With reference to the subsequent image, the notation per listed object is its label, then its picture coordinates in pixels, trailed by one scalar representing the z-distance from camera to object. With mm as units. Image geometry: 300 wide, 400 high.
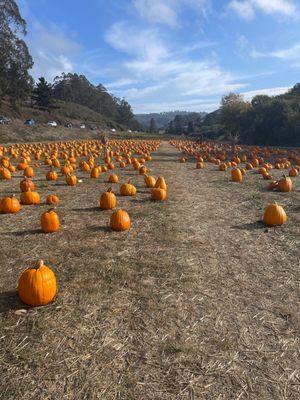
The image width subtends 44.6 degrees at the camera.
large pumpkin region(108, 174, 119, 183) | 12703
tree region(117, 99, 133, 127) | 157525
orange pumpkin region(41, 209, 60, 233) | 6844
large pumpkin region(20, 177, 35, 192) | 10281
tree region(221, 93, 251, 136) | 53103
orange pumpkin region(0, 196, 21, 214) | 8156
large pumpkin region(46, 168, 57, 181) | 12914
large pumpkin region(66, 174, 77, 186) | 12062
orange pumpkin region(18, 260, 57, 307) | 4270
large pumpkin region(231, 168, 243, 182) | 13742
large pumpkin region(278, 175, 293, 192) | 11273
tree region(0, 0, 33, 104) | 46781
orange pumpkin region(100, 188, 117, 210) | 8688
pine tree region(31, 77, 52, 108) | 93125
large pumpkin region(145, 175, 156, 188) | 11648
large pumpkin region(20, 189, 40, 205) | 9094
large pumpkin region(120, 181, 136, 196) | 10461
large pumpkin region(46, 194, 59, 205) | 9266
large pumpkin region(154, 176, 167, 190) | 10875
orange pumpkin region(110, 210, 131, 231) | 7065
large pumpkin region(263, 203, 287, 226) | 7547
